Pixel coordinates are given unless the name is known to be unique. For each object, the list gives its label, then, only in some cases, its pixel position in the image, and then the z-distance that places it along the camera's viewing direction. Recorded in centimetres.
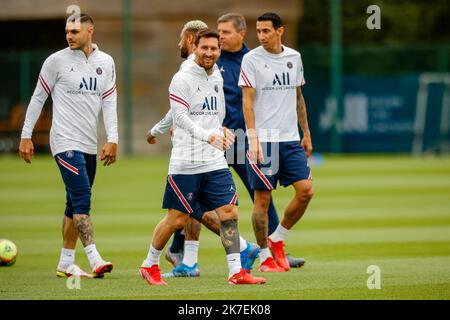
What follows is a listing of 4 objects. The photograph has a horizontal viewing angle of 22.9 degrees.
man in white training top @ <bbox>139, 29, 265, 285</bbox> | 963
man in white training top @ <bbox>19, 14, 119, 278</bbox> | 1045
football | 1152
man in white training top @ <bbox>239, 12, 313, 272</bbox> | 1101
